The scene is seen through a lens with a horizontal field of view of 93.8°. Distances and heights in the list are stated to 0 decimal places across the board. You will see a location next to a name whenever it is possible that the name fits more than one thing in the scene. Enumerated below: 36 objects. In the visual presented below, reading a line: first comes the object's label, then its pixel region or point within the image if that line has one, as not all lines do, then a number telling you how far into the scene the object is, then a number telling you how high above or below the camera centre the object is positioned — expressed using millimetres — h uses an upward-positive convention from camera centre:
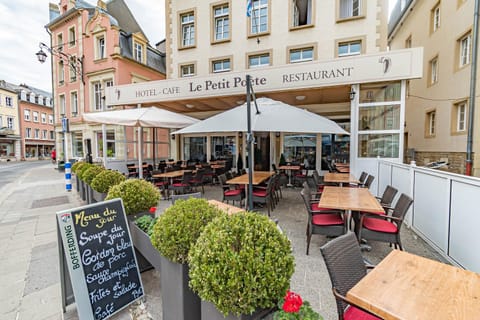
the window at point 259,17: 9898 +5845
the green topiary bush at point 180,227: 1660 -601
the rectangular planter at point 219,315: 1188 -920
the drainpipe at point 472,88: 7797 +2139
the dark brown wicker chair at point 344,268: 1481 -856
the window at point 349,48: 8742 +3965
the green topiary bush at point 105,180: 3998 -577
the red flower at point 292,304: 1058 -740
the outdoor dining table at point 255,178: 5104 -744
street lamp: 14536 +5604
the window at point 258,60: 10094 +4026
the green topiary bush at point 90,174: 4734 -536
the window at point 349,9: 8727 +5517
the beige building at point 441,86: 8633 +2916
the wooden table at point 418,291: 1132 -818
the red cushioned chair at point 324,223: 3092 -1052
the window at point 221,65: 10656 +4005
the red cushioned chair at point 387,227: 2811 -1041
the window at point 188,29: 11062 +6007
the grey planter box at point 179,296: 1623 -1093
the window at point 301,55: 9455 +4011
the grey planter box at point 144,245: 2066 -966
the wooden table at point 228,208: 2557 -697
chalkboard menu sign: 1884 -1003
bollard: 7832 -1032
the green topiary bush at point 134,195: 2693 -573
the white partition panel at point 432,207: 3039 -886
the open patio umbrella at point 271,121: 3951 +526
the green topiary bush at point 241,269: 1156 -647
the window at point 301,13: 9406 +5866
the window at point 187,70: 11185 +3966
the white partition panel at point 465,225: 2416 -889
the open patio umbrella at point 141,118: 6355 +887
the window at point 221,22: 10492 +6000
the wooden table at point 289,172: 7641 -921
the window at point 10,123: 28952 +3350
